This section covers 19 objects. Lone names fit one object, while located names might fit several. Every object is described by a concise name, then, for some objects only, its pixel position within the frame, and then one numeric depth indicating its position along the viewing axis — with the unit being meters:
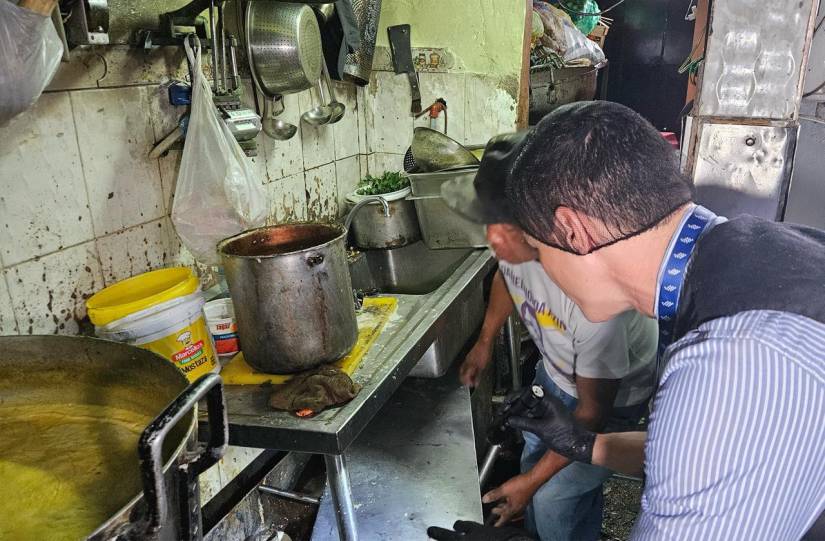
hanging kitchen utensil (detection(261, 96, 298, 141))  2.38
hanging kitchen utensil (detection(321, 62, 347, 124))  2.63
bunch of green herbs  2.98
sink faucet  2.46
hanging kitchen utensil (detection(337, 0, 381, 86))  2.75
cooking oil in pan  0.86
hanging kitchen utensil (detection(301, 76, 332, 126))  2.65
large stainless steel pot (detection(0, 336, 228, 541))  0.69
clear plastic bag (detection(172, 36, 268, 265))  1.81
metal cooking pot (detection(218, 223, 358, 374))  1.46
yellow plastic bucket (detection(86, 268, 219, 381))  1.44
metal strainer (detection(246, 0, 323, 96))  2.15
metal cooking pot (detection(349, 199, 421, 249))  2.84
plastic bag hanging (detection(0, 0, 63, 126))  1.04
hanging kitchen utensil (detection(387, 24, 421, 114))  3.07
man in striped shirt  0.82
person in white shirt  1.84
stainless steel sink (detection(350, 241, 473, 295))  2.85
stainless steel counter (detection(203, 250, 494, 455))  1.37
